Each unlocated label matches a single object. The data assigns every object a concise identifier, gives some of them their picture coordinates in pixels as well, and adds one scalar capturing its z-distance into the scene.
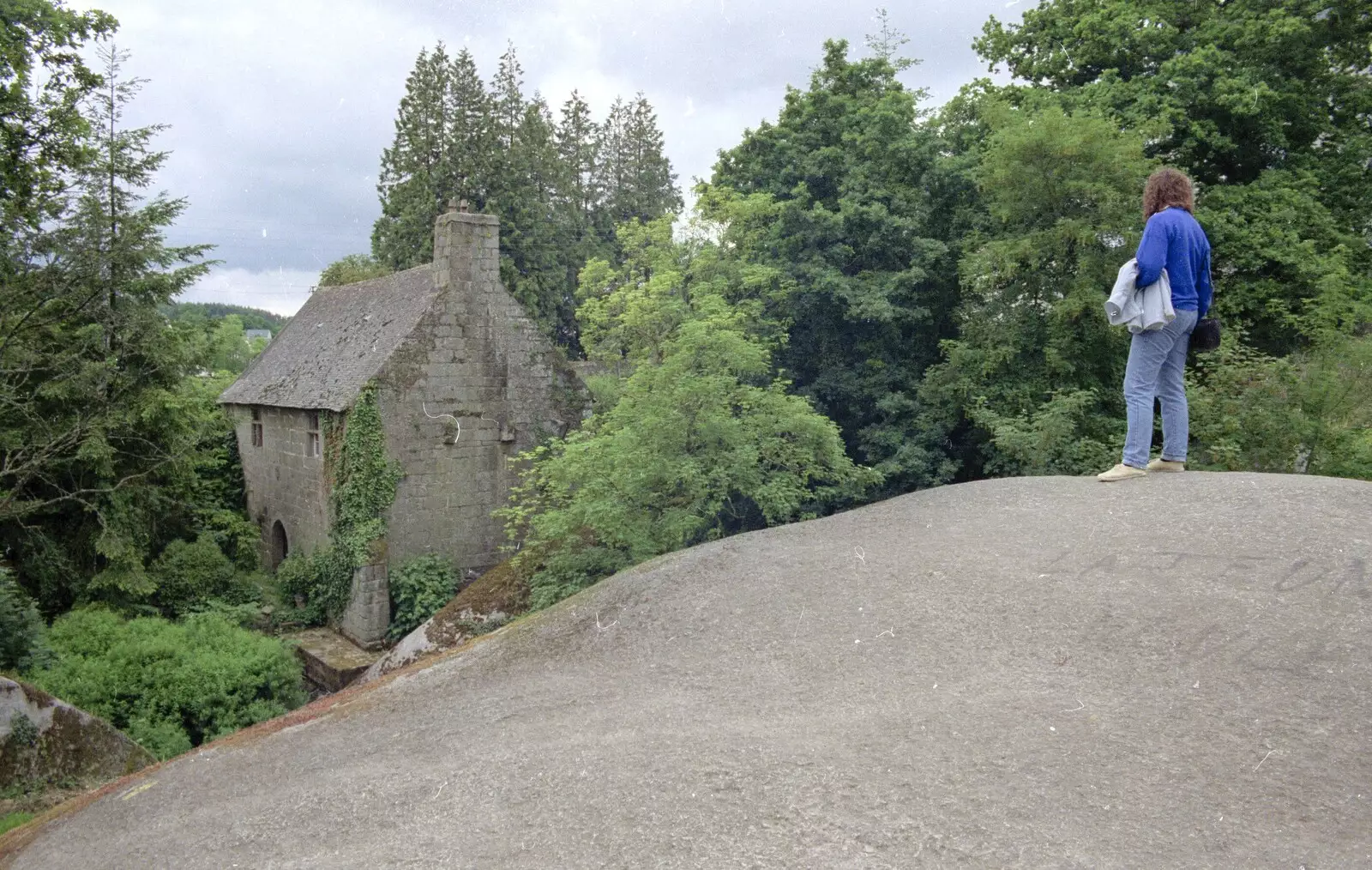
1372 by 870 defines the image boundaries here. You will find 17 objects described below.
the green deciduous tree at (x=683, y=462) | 11.94
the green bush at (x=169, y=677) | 12.31
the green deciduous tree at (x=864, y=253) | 18.55
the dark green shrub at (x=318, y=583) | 18.84
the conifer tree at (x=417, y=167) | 35.75
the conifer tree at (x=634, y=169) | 47.59
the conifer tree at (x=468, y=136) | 37.06
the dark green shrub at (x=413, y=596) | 18.53
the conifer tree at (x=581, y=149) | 46.38
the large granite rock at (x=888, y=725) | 3.55
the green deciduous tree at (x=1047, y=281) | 15.86
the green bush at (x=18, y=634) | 12.02
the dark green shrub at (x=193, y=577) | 17.61
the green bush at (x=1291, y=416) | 11.52
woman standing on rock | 7.19
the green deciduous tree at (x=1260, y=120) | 17.66
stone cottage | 18.73
